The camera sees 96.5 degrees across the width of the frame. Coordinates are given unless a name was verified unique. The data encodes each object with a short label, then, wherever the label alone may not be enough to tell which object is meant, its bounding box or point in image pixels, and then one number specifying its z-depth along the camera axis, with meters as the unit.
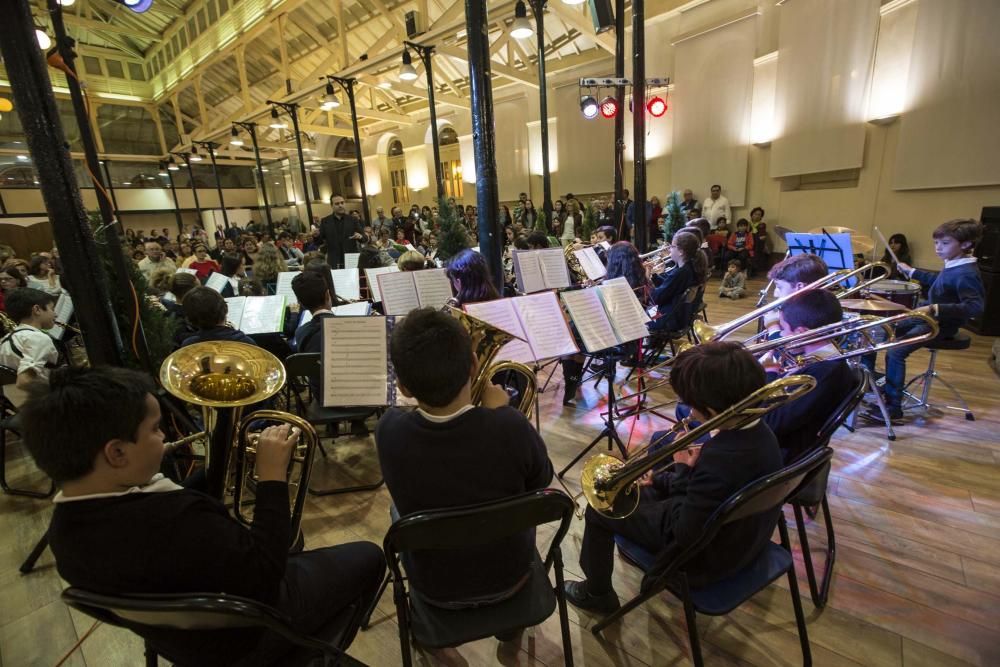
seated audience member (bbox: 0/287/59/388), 2.85
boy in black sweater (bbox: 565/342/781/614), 1.30
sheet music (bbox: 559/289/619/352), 2.53
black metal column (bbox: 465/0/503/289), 3.15
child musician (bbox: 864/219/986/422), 2.89
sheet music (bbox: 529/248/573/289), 4.51
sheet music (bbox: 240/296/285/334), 3.69
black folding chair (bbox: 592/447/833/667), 1.18
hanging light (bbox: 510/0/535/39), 6.32
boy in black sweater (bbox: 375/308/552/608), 1.21
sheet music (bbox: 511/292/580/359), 2.46
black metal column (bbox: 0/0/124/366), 1.94
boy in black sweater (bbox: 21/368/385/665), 0.95
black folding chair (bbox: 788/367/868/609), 1.69
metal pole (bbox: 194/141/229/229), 16.35
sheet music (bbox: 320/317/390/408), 2.20
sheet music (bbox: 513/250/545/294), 4.30
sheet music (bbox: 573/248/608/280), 5.10
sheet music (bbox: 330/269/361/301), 4.93
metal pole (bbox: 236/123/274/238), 13.76
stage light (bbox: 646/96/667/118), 8.19
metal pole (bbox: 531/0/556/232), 6.96
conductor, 6.76
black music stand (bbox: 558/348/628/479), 2.66
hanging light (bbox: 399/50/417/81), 8.23
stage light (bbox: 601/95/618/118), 7.80
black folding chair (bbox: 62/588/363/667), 0.85
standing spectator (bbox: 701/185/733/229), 9.57
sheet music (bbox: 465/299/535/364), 2.44
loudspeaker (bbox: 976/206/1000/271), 4.72
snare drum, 3.31
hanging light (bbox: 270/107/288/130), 12.00
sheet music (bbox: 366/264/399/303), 4.23
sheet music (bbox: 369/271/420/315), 3.46
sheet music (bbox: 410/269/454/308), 3.56
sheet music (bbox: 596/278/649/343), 2.67
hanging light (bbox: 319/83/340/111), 9.90
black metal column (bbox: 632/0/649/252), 5.05
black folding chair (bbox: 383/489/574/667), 1.02
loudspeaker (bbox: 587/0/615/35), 5.61
